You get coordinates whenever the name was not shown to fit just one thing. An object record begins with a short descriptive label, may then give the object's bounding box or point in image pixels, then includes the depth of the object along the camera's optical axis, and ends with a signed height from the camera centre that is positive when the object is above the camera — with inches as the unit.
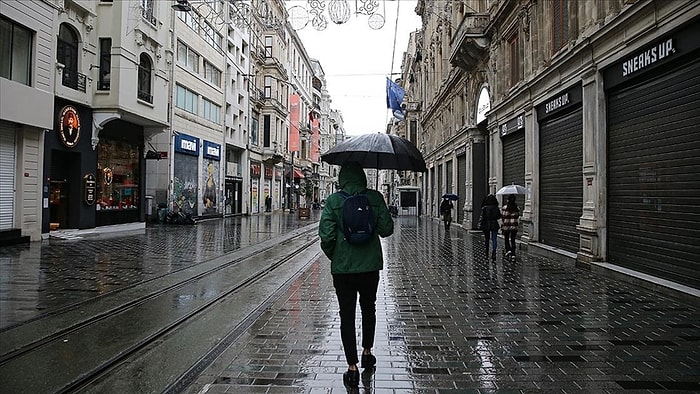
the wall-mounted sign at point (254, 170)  1843.9 +127.0
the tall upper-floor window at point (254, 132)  1835.6 +261.2
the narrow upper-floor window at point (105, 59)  845.2 +232.2
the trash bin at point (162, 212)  1141.7 -16.3
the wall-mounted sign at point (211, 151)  1395.2 +148.3
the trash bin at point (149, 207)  1160.8 -5.8
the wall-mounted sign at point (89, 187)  828.6 +26.2
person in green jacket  181.5 -17.0
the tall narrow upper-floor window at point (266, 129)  2010.3 +293.2
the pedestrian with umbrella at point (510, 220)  553.6 -12.7
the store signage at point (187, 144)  1202.0 +143.5
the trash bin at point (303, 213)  1588.1 -21.4
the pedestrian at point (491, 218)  559.8 -10.8
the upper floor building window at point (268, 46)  2018.1 +615.7
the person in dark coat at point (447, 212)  1060.5 -9.1
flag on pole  1775.3 +378.2
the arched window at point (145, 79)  932.6 +226.1
